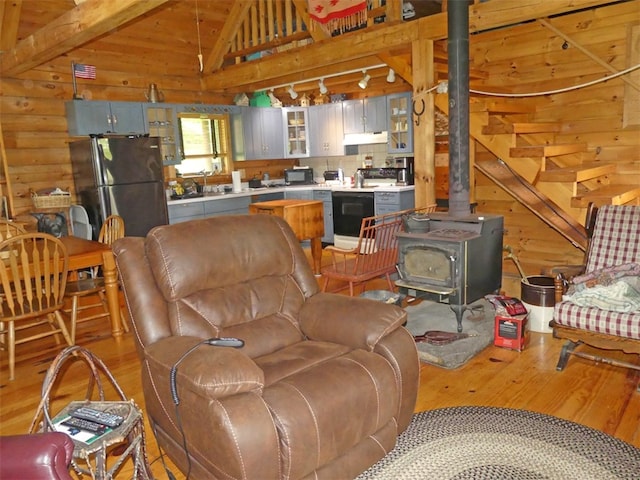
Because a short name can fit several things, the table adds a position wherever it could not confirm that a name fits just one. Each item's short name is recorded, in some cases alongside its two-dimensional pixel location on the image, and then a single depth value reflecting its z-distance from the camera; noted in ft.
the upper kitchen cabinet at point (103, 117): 18.10
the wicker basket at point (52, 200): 17.15
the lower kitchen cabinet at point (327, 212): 22.26
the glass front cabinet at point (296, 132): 24.04
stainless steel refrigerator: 17.25
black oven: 20.61
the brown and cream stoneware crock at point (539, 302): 11.48
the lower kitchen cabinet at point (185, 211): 19.67
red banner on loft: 15.99
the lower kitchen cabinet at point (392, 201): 19.76
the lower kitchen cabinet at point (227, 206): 20.65
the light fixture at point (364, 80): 18.95
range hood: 21.85
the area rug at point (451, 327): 10.35
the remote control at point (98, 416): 5.39
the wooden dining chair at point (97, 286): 11.51
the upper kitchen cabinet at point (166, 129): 20.10
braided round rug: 6.76
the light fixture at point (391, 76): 18.61
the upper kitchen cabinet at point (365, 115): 21.09
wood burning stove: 11.03
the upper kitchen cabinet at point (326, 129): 22.93
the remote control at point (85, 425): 5.26
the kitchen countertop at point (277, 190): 19.86
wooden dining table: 11.41
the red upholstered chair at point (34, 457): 4.02
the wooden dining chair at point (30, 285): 9.86
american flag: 18.20
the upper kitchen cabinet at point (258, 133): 23.20
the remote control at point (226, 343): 6.29
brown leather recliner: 5.49
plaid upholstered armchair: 8.93
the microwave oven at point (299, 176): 24.90
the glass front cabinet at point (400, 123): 20.16
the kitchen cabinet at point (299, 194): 23.09
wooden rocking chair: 12.82
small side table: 5.02
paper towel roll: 22.98
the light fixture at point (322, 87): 20.33
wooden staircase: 12.78
